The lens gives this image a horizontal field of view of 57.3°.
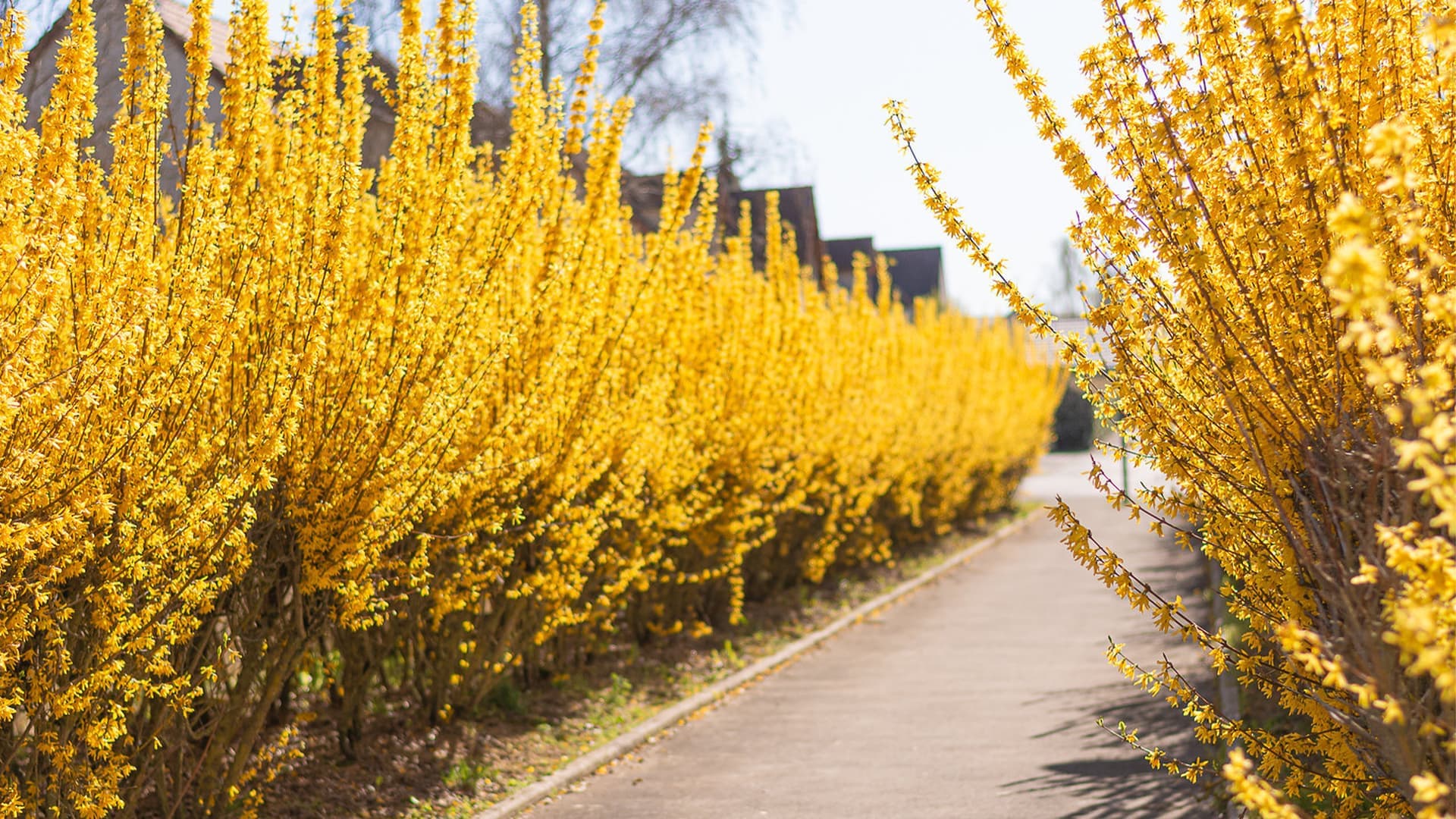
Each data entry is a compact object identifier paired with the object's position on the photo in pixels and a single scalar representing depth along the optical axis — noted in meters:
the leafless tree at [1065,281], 73.28
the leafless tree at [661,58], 18.59
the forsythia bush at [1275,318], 3.48
